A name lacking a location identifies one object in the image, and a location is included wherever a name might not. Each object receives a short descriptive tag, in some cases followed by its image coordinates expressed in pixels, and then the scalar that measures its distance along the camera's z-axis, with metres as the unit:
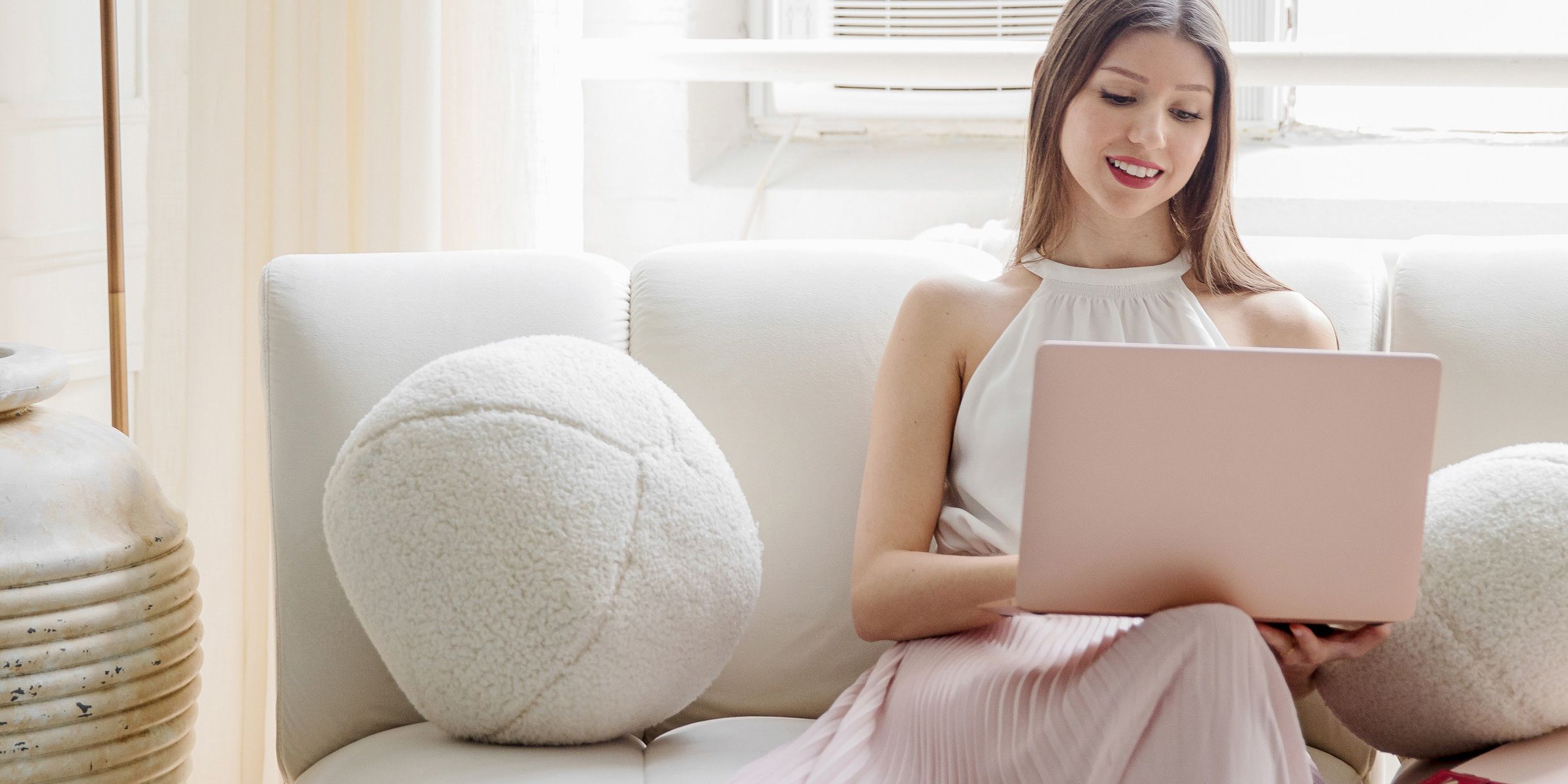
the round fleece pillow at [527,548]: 3.16
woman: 3.11
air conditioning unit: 4.73
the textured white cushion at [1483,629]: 3.13
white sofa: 3.39
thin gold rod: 3.69
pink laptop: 2.92
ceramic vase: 3.22
